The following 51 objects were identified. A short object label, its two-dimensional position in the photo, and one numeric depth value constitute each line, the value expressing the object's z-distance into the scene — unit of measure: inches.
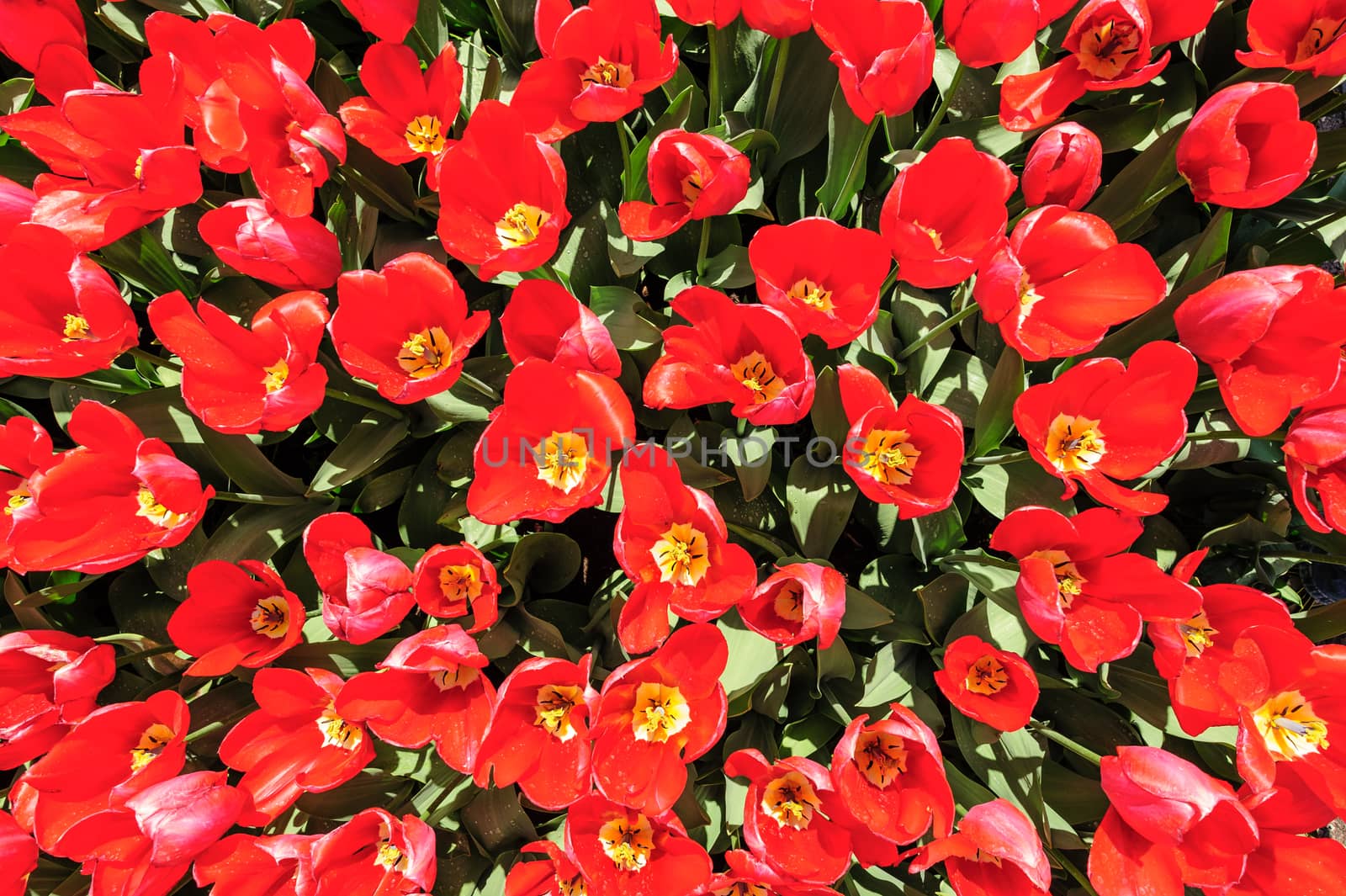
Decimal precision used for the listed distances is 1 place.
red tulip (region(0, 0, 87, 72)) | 21.8
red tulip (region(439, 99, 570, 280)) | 19.3
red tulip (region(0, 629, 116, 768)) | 20.7
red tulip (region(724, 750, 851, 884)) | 18.9
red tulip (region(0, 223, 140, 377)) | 19.8
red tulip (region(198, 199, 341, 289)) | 19.9
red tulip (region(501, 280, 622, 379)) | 18.9
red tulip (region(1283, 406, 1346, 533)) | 19.3
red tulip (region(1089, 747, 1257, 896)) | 18.1
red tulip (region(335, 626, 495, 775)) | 18.6
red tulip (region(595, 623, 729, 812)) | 18.5
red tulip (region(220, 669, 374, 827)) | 19.7
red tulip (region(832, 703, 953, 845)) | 18.6
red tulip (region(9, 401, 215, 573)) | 19.7
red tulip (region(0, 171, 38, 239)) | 21.5
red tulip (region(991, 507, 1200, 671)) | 18.4
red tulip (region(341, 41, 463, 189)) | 21.3
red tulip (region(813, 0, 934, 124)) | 18.8
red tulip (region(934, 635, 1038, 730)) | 18.8
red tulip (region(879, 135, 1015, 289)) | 18.8
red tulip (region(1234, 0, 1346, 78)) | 20.2
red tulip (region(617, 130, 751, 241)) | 19.2
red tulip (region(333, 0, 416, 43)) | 20.3
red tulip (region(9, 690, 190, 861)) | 20.0
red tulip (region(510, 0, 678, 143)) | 20.3
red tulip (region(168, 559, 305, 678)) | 20.2
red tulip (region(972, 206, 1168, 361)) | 19.3
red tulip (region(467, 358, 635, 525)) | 18.6
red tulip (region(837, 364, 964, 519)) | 18.4
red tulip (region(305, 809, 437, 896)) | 19.4
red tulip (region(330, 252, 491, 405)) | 19.8
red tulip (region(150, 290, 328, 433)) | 19.4
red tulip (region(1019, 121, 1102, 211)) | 19.9
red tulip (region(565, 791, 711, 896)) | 19.3
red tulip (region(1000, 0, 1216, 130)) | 19.8
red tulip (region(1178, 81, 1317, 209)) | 19.8
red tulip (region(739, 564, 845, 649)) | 18.2
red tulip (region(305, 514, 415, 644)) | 18.7
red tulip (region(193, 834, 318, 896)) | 19.6
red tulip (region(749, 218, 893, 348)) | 18.8
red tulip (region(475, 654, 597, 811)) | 19.0
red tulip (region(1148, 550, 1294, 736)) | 18.6
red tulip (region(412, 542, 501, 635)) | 19.3
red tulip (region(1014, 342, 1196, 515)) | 19.1
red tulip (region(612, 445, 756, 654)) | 18.4
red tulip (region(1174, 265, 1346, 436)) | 19.2
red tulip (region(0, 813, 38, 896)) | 21.1
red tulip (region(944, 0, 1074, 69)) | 19.1
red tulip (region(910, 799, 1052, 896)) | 18.4
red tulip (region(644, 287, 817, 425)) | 18.6
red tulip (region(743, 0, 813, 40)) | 19.4
